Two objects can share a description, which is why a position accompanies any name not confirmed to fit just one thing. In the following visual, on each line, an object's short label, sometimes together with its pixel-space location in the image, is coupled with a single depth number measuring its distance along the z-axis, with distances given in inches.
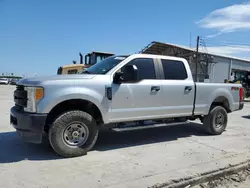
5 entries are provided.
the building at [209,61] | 1162.0
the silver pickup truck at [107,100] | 182.1
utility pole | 1078.4
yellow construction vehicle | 637.9
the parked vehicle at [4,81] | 2155.5
